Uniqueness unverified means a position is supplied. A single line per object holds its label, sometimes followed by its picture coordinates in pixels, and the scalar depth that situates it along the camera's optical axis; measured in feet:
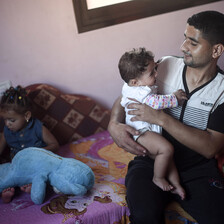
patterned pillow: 7.88
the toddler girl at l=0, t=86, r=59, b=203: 6.91
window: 8.02
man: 5.12
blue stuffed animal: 5.71
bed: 5.41
